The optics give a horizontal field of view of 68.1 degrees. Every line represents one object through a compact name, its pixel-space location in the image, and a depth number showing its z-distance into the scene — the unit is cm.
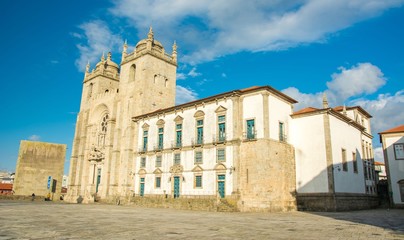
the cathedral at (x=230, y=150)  2684
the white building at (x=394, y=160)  3347
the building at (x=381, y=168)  5912
